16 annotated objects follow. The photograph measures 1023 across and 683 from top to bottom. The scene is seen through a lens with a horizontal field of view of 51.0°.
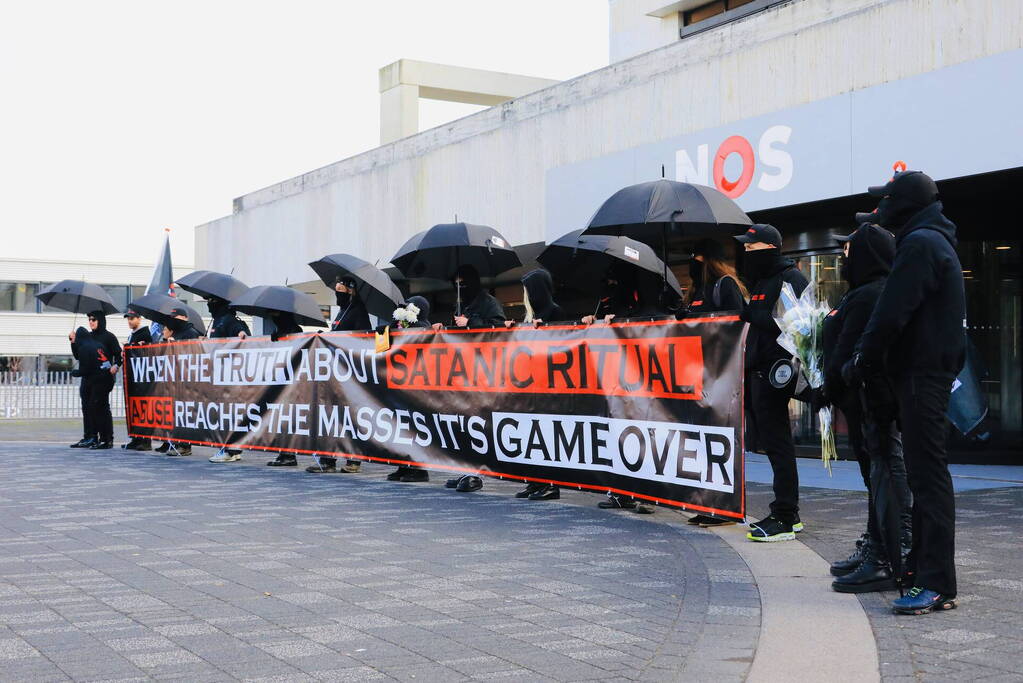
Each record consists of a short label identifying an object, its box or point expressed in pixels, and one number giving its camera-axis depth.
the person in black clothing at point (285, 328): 12.90
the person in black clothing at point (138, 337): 15.95
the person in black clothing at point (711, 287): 7.78
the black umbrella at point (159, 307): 15.23
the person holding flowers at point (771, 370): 7.08
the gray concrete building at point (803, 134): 11.75
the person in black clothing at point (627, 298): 8.96
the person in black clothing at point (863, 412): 5.48
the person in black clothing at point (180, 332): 15.05
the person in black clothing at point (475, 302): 10.09
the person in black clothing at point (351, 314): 12.12
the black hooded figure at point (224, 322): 14.03
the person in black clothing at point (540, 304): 9.65
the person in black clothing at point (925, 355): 4.96
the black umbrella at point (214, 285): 13.59
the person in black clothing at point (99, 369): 15.59
